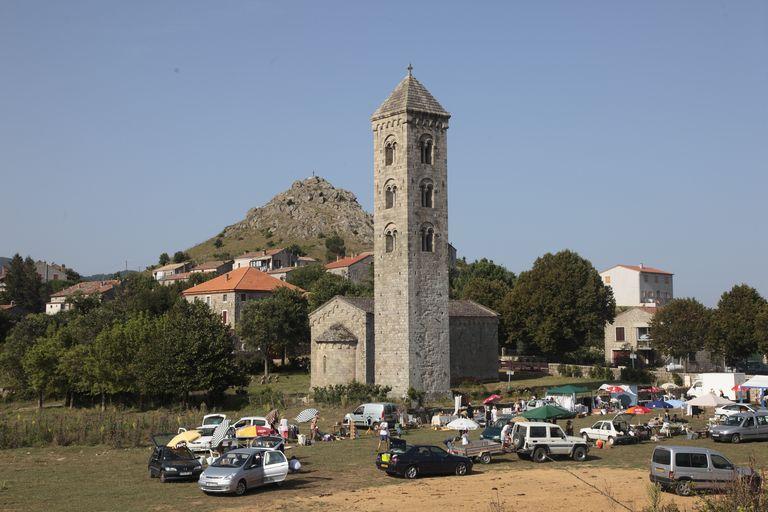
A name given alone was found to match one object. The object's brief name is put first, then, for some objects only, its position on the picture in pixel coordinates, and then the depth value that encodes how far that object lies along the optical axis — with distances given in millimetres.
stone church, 55656
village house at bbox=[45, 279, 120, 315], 128788
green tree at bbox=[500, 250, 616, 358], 81000
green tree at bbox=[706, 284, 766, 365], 72500
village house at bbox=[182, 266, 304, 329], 96750
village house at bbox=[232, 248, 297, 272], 155000
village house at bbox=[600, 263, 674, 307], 121250
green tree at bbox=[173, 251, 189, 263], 188412
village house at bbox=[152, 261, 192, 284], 166850
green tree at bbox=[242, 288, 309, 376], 75125
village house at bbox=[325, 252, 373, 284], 136250
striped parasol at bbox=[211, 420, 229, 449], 33394
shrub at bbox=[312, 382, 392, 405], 52656
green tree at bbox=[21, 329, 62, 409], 62594
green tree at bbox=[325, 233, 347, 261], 183225
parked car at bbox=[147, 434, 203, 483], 27031
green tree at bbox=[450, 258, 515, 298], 109350
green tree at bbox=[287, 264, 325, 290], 119812
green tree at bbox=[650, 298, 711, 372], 76000
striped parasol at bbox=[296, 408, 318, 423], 43559
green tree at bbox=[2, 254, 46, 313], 138375
